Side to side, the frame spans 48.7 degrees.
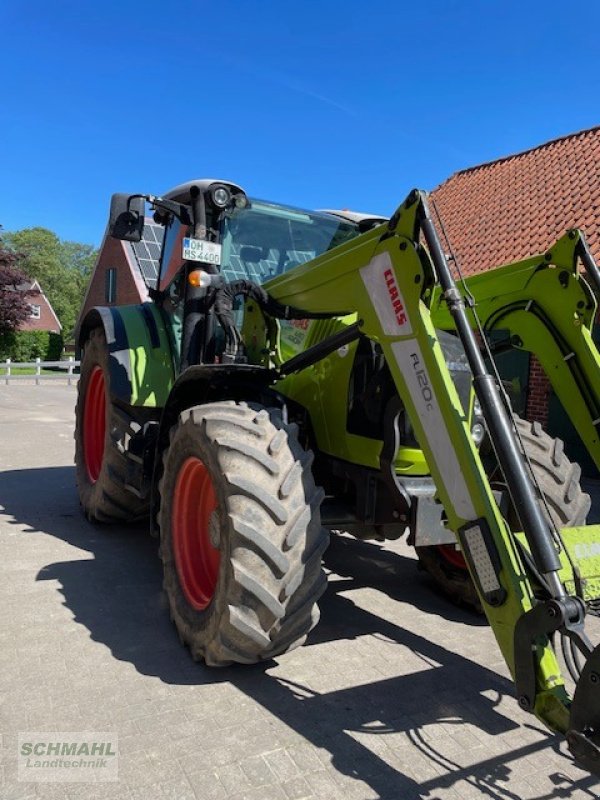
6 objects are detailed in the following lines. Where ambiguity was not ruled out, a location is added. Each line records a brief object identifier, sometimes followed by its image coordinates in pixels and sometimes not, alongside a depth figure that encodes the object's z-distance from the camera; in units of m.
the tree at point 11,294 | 31.55
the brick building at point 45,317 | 58.09
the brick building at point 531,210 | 9.65
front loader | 2.23
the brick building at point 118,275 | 25.61
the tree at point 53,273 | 66.06
